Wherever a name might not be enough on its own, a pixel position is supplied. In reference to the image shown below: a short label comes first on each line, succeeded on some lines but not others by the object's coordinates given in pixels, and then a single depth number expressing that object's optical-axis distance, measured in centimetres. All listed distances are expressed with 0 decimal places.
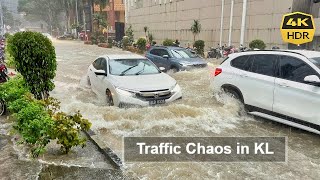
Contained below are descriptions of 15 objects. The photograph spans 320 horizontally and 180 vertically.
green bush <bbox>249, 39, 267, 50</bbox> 2225
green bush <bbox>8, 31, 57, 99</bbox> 731
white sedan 799
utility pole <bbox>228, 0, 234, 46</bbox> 2563
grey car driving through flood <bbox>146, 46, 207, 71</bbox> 1427
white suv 641
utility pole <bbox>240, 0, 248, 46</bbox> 2158
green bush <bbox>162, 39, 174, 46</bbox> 2881
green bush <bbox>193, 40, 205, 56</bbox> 2564
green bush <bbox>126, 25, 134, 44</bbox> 4083
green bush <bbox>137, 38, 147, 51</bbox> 3072
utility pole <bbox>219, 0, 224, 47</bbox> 2731
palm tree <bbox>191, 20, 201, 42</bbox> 3028
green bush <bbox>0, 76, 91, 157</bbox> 525
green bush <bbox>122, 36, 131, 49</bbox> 3709
